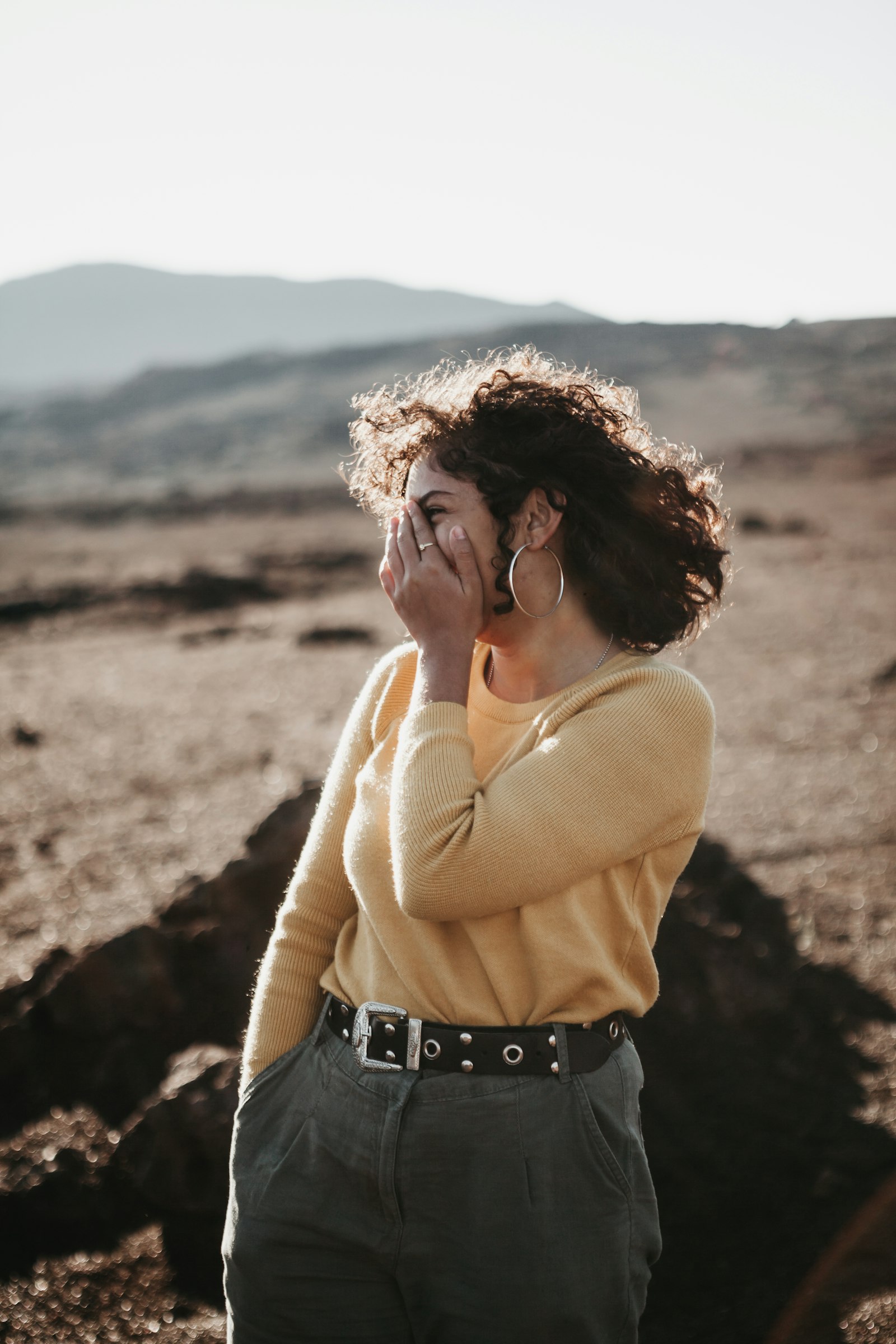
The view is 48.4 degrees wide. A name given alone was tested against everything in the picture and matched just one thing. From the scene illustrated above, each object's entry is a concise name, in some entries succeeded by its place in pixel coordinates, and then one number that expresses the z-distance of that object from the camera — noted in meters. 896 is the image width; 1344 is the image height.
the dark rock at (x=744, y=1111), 2.90
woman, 1.58
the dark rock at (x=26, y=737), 9.09
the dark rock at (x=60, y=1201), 3.10
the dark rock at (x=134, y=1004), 3.69
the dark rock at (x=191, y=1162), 3.03
